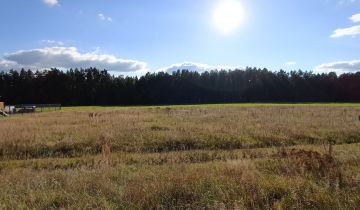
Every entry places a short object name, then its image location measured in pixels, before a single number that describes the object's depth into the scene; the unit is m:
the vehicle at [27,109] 68.38
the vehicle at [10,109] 69.06
